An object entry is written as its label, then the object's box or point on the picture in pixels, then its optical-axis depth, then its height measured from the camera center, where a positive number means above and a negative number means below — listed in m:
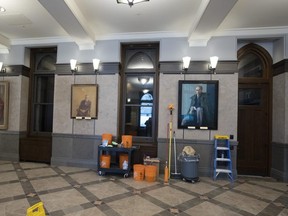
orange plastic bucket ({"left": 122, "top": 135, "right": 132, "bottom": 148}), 4.52 -0.70
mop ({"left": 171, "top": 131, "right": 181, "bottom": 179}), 4.38 -1.43
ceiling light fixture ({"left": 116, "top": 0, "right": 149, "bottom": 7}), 3.09 +1.83
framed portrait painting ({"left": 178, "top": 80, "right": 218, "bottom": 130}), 4.62 +0.22
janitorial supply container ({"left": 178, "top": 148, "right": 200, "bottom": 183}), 4.13 -1.16
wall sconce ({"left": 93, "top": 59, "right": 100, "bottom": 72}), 4.93 +1.23
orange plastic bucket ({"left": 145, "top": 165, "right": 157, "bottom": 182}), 4.12 -1.31
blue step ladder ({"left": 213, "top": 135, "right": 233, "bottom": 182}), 4.31 -1.01
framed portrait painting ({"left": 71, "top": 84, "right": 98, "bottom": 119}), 5.05 +0.27
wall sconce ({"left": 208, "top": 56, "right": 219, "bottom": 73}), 4.49 +1.24
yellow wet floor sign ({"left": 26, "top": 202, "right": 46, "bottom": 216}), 1.59 -0.90
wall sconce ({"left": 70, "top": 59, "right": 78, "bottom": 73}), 5.04 +1.24
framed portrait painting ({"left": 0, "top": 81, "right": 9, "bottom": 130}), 5.55 +0.14
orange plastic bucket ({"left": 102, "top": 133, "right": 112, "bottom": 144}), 4.70 -0.63
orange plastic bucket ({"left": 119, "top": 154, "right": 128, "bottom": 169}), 4.52 -1.10
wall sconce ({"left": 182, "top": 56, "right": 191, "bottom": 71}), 4.56 +1.23
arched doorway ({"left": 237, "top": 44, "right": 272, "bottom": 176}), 4.93 -0.08
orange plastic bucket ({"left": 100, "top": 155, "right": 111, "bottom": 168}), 4.47 -1.17
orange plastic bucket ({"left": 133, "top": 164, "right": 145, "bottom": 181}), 4.20 -1.33
